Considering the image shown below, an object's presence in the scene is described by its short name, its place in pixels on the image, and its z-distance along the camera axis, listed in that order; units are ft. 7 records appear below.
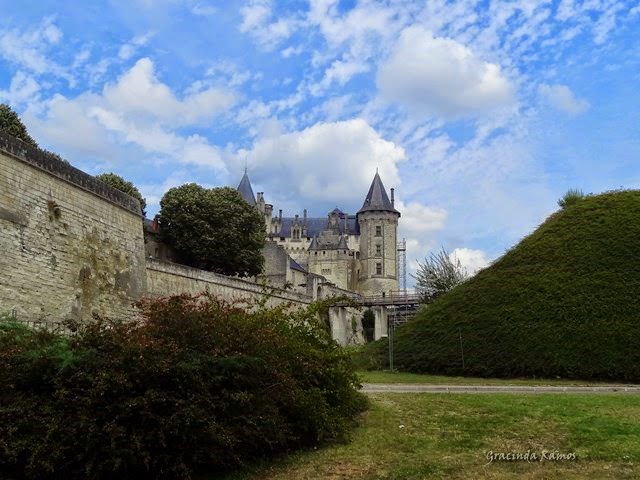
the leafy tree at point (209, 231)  141.90
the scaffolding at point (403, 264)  314.35
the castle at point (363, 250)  298.35
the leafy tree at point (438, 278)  142.92
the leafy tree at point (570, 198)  85.61
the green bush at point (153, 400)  22.13
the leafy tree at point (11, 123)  106.63
